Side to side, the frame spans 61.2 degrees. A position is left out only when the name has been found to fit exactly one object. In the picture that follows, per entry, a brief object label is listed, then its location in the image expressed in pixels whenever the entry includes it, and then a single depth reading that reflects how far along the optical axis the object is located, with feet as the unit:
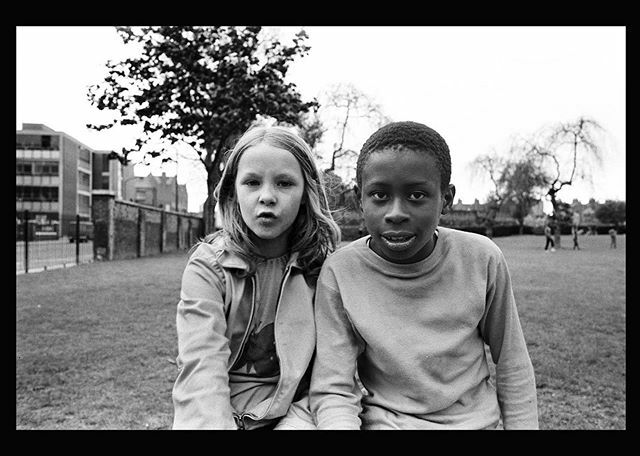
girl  5.50
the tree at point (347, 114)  81.66
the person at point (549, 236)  88.94
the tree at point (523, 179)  110.22
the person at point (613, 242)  97.02
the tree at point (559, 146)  99.60
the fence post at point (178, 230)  91.68
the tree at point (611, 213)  177.80
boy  5.52
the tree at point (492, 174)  130.70
